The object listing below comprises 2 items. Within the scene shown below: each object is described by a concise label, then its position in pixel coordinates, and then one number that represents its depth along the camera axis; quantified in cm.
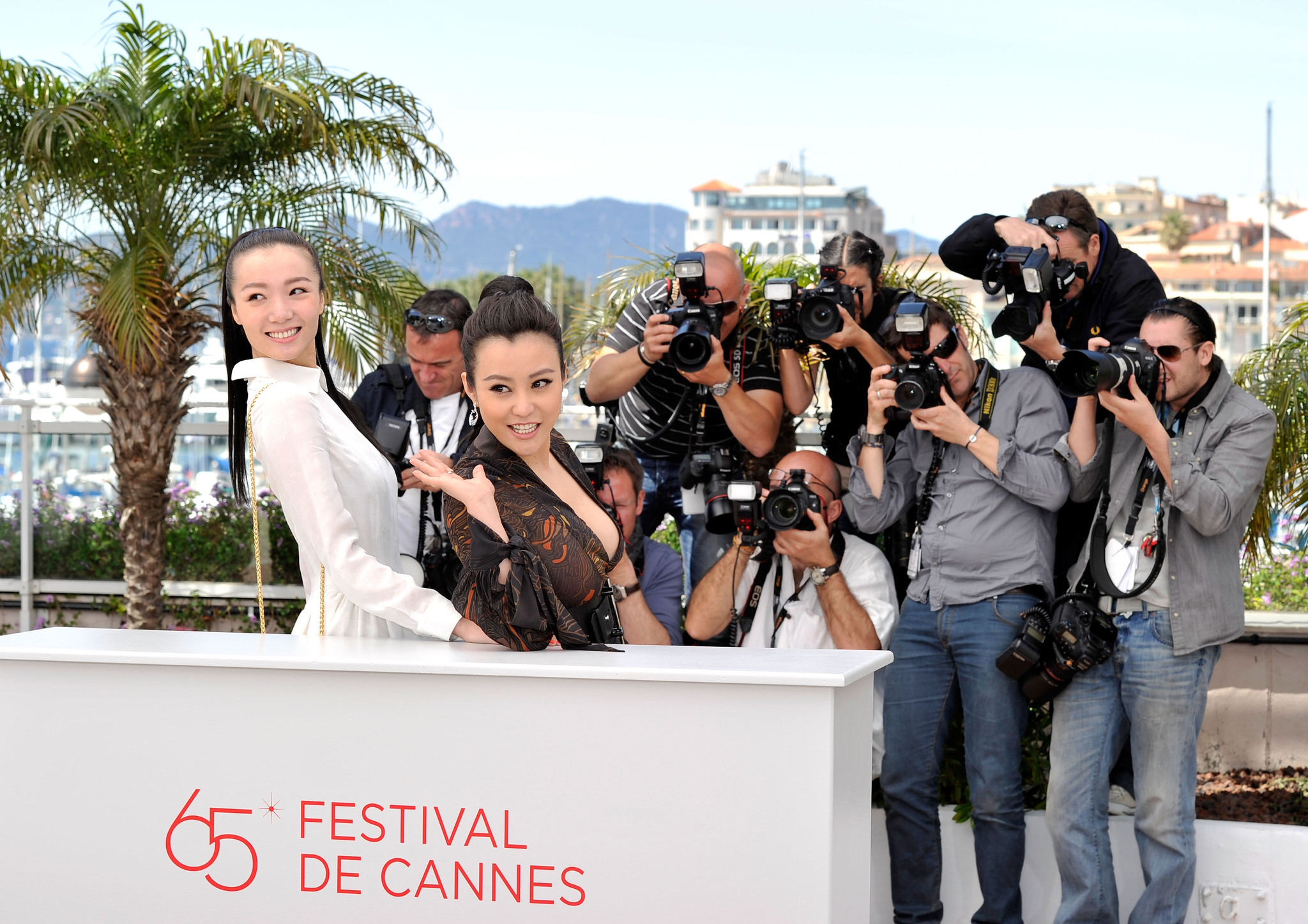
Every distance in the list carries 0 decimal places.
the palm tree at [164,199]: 571
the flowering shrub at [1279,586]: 520
